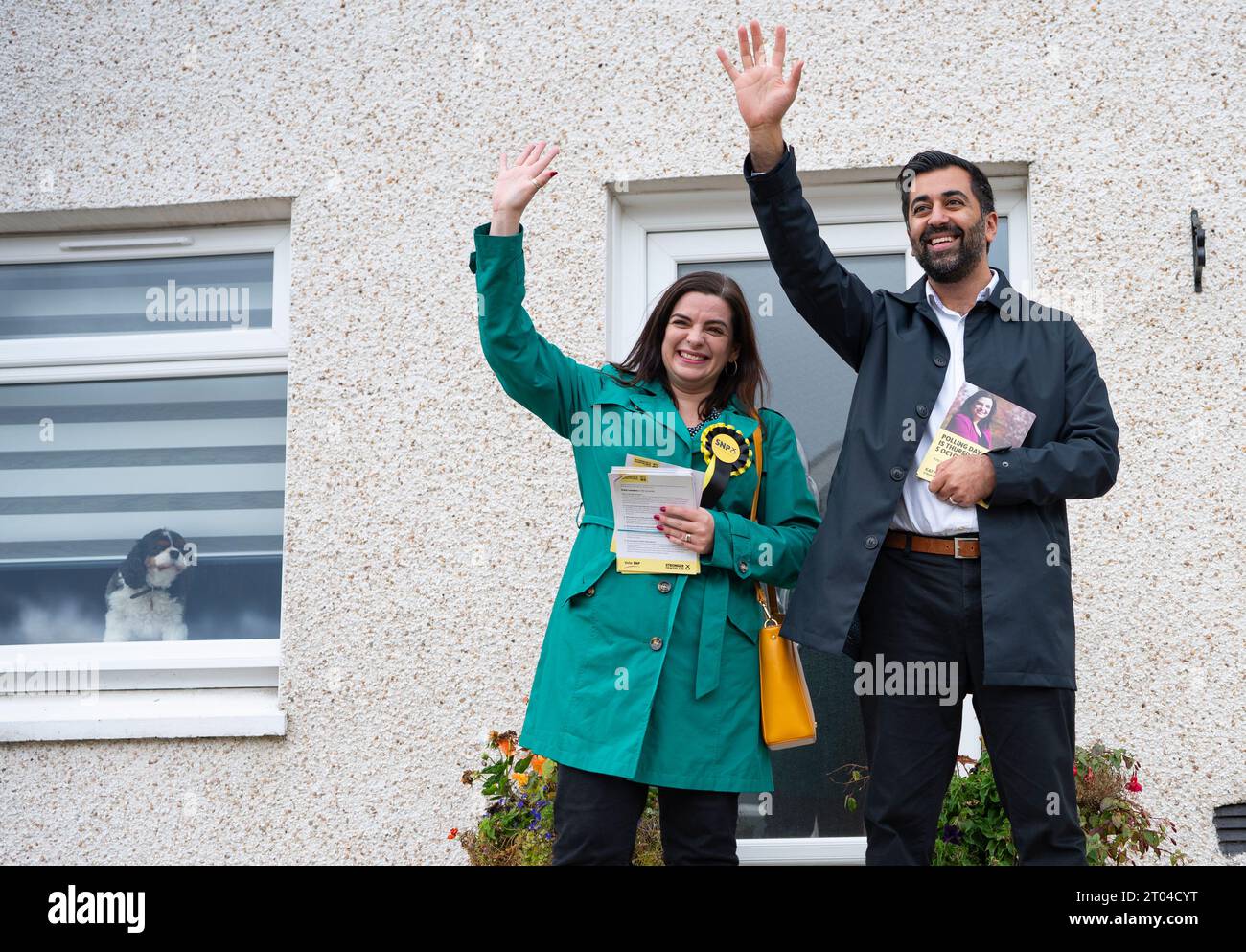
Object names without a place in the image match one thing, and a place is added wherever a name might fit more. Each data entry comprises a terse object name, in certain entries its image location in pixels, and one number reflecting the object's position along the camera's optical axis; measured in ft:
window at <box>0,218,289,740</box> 15.14
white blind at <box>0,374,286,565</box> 15.44
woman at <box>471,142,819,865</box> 8.47
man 8.38
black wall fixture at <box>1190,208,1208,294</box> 13.25
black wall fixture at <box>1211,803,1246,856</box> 12.63
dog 15.35
